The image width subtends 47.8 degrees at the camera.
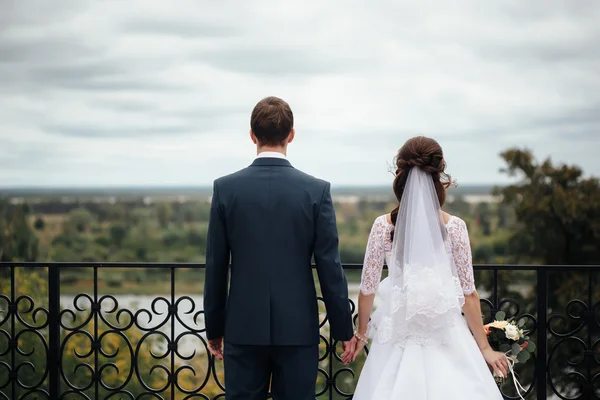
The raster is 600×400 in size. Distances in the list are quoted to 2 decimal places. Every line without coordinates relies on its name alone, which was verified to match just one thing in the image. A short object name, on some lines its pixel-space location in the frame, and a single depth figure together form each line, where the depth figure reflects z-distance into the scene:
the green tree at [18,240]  19.64
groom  2.69
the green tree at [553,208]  12.96
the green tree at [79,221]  35.59
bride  2.96
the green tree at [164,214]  37.83
